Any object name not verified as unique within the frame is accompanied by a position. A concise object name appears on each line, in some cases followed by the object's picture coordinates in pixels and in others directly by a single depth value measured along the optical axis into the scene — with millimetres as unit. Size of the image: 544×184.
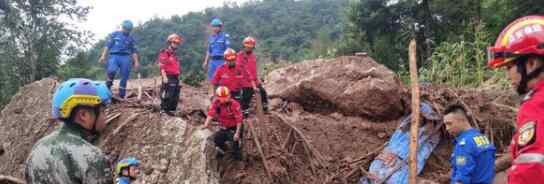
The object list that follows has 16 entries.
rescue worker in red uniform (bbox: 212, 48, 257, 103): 7902
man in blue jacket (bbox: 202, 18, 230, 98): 8961
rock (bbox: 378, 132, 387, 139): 8570
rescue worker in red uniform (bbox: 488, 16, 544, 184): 2082
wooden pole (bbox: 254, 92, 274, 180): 7278
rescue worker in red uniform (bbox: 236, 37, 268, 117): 8164
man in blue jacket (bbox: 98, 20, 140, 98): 8531
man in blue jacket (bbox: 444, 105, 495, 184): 4234
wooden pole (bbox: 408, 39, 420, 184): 4973
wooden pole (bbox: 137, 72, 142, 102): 9778
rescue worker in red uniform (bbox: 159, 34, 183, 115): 7895
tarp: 7523
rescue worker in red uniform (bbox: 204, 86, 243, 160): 6723
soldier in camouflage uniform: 2438
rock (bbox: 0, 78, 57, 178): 8789
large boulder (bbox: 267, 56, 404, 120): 8781
